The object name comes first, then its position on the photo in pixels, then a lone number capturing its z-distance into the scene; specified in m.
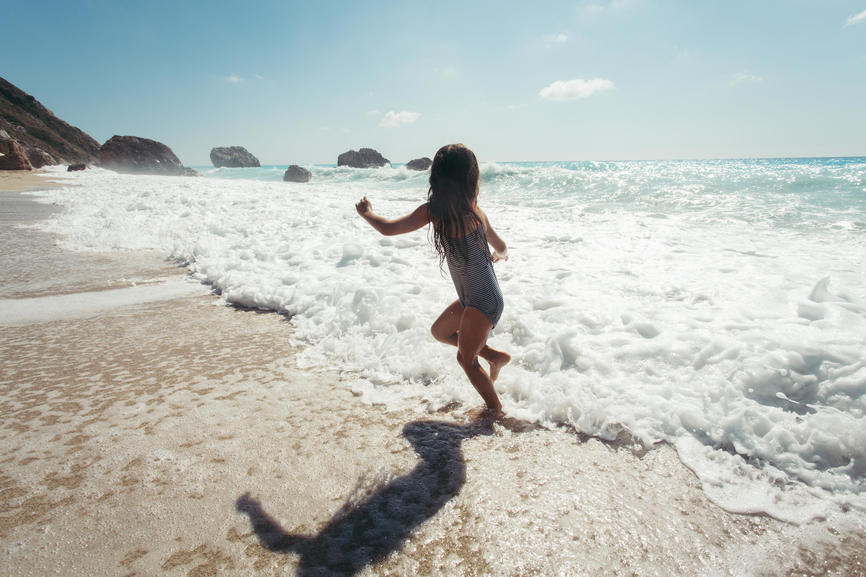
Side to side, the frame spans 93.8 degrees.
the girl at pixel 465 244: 2.07
